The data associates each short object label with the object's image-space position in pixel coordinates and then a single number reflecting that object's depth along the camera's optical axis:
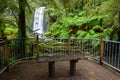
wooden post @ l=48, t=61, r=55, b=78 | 2.24
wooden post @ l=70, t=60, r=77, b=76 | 2.37
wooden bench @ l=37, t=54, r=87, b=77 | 2.20
